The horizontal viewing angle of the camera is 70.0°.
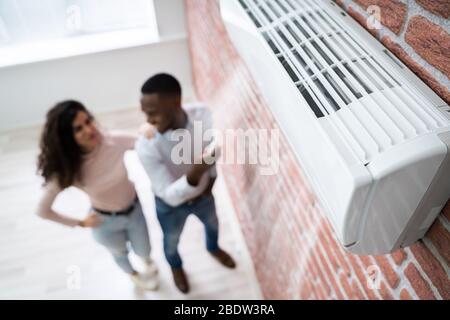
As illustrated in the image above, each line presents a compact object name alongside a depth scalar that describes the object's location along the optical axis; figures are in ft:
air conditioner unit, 1.45
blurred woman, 4.17
